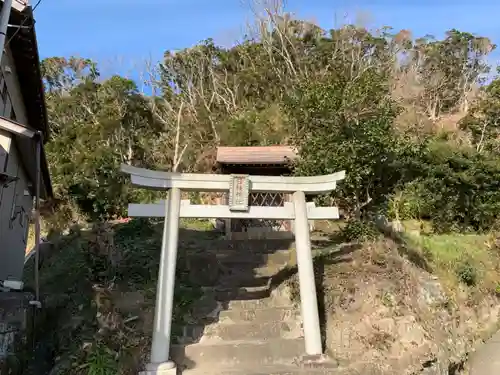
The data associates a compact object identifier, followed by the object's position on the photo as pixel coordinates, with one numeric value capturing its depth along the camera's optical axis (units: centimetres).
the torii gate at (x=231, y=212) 878
